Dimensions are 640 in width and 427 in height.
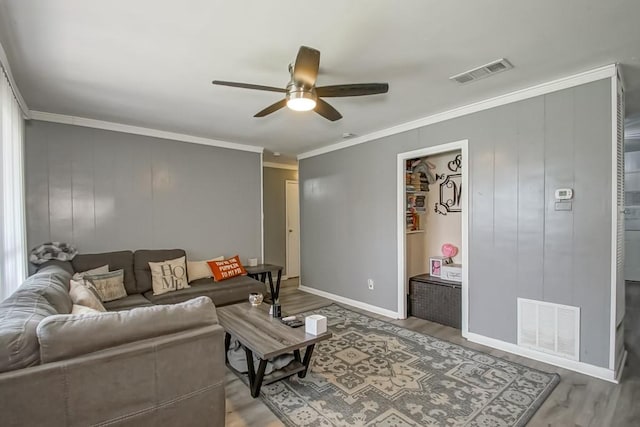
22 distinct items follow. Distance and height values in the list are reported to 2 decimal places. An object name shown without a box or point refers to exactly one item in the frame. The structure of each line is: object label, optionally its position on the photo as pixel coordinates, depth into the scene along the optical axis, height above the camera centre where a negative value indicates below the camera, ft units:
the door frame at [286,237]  22.39 -2.11
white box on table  8.07 -3.09
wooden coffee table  7.33 -3.26
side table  15.47 -3.25
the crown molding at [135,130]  11.85 +3.45
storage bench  12.39 -3.90
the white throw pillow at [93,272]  10.96 -2.32
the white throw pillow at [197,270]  13.80 -2.79
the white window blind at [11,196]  7.31 +0.39
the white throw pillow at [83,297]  7.62 -2.20
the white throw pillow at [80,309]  6.73 -2.21
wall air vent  8.99 -3.69
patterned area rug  7.00 -4.73
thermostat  8.99 +0.35
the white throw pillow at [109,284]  11.06 -2.73
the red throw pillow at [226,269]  14.08 -2.81
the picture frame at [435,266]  13.89 -2.69
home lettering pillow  12.37 -2.75
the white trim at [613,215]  8.28 -0.26
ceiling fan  6.55 +2.80
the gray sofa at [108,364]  4.23 -2.37
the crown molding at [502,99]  8.52 +3.53
